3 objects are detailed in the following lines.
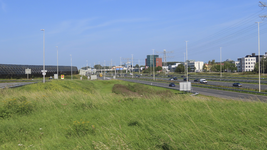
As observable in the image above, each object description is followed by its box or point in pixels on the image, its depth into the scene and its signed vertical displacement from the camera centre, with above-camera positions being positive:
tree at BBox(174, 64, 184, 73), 173.80 +1.22
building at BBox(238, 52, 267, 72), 175.30 +5.09
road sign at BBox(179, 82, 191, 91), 41.17 -3.13
